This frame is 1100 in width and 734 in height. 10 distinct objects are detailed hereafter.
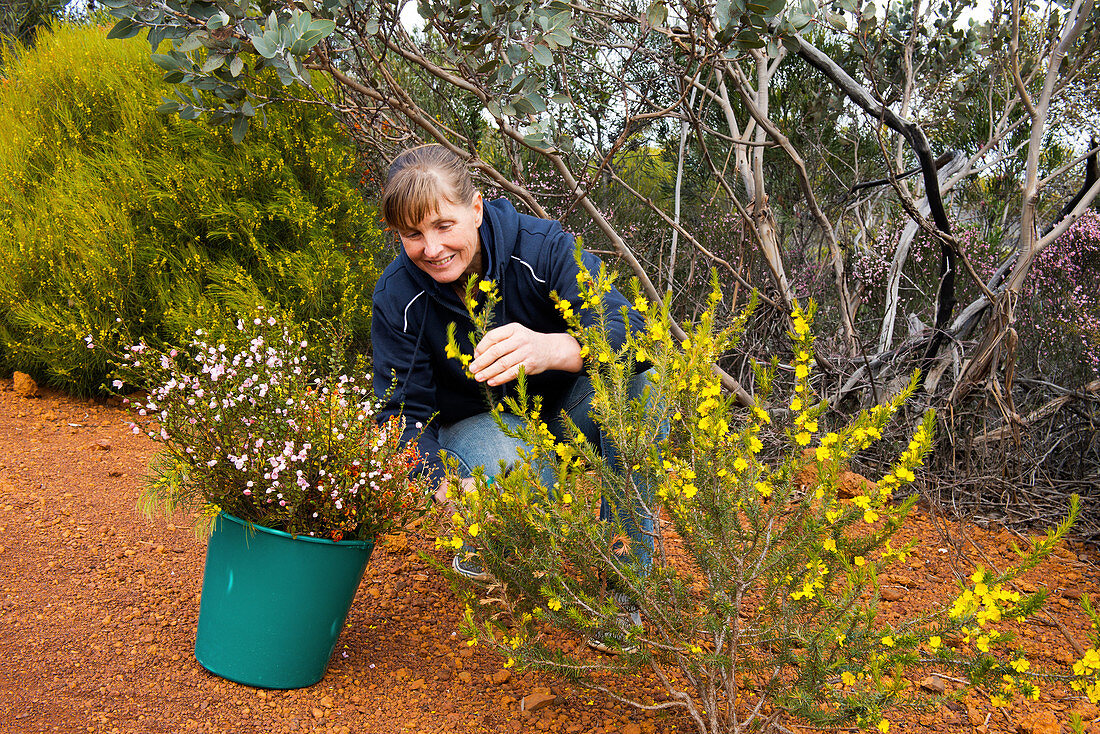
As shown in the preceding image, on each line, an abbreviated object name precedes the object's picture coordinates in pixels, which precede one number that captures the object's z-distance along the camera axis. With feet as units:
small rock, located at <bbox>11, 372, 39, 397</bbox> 12.96
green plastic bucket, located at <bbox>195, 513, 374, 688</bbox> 5.65
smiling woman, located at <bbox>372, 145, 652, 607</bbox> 6.57
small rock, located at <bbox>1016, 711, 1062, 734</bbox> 5.65
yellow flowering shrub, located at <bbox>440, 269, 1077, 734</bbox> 4.14
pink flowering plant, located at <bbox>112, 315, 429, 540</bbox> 5.63
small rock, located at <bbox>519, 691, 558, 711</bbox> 5.87
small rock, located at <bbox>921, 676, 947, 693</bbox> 6.26
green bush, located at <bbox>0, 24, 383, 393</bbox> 11.71
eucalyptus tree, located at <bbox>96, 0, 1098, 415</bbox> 7.22
